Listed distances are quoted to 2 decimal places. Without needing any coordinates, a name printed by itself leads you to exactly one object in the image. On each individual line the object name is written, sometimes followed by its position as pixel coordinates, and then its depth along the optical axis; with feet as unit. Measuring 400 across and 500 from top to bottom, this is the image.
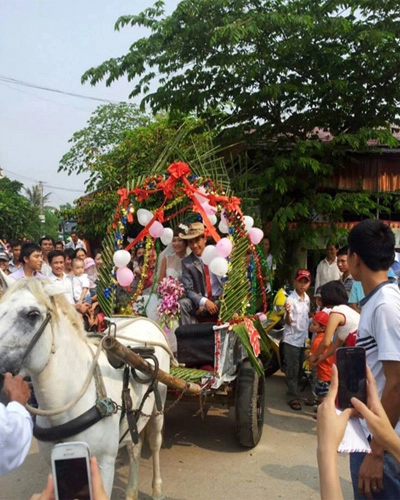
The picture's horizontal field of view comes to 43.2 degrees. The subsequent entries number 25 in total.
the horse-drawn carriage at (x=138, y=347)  9.08
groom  16.67
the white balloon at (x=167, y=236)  19.16
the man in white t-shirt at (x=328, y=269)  26.04
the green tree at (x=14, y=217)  70.59
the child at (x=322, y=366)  16.69
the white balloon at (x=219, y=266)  15.42
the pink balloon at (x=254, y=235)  17.38
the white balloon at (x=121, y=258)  16.03
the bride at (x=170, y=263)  17.78
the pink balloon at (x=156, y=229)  18.02
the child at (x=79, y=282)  22.33
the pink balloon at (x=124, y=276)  16.19
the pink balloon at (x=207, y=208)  16.67
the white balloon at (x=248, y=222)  17.20
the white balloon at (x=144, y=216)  18.20
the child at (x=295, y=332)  20.83
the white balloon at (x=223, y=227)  17.23
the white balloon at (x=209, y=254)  15.94
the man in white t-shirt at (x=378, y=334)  6.81
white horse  8.54
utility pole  153.89
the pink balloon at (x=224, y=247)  15.65
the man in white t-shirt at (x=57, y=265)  21.06
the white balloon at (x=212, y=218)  17.80
